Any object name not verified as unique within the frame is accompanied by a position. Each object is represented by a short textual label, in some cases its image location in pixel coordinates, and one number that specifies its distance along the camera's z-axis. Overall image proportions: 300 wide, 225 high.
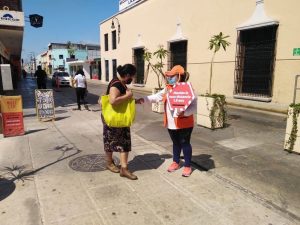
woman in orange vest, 4.22
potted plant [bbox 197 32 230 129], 7.84
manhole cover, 4.76
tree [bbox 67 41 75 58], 71.06
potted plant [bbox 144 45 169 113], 10.91
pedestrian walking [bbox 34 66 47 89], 16.72
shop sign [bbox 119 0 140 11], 23.94
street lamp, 27.02
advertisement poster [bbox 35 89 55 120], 9.08
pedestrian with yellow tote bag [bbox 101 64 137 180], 3.96
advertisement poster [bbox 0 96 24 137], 7.07
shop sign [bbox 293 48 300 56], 10.07
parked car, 25.82
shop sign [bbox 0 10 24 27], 9.93
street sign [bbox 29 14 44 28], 12.13
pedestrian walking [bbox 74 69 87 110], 11.33
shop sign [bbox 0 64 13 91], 9.76
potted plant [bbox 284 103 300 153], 5.54
